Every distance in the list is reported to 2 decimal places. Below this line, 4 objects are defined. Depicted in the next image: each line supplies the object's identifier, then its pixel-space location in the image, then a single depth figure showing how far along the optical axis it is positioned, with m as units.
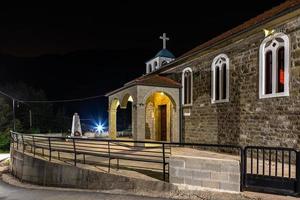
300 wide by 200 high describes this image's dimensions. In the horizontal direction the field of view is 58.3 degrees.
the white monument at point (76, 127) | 18.78
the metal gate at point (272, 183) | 5.70
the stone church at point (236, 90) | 8.69
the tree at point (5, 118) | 35.69
